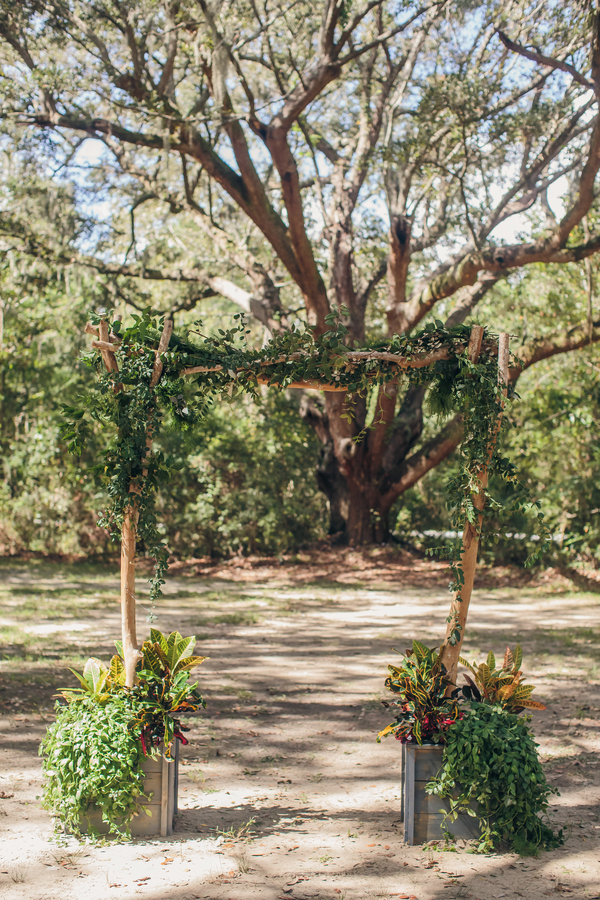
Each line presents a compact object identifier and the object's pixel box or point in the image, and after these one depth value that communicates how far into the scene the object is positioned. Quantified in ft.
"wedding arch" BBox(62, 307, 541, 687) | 12.20
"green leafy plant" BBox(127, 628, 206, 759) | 11.67
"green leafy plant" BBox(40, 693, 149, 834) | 11.07
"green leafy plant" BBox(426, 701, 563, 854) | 11.12
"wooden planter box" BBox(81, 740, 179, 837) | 11.60
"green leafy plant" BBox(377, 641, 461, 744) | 11.81
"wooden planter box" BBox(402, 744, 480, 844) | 11.51
